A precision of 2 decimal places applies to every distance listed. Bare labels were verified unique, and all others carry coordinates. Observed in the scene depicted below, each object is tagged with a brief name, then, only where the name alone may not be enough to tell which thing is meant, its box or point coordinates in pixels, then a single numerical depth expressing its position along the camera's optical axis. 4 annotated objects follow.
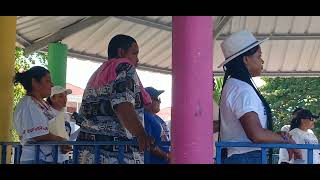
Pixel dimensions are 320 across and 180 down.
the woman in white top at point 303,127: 6.95
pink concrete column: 3.20
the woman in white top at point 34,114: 4.41
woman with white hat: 3.51
